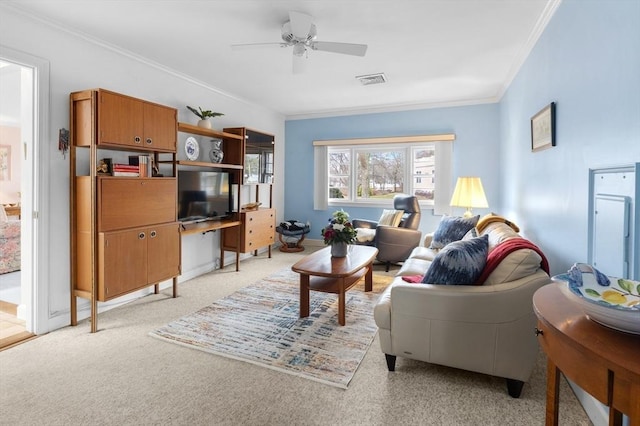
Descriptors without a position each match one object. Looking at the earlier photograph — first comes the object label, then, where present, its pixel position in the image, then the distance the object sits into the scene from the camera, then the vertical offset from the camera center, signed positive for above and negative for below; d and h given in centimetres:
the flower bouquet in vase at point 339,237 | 339 -35
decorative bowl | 89 -27
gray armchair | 463 -54
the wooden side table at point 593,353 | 80 -39
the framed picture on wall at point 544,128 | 243 +57
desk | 385 -31
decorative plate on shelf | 416 +64
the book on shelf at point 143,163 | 316 +35
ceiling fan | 261 +133
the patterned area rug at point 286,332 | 231 -105
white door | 268 +6
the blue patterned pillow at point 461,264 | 202 -37
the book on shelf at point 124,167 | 297 +29
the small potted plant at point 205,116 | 415 +102
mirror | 499 +66
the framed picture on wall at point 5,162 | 641 +71
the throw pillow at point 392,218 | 493 -23
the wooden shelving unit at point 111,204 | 278 -3
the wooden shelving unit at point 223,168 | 385 +34
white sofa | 189 -69
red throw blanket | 200 -31
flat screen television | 400 +7
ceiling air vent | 413 +151
